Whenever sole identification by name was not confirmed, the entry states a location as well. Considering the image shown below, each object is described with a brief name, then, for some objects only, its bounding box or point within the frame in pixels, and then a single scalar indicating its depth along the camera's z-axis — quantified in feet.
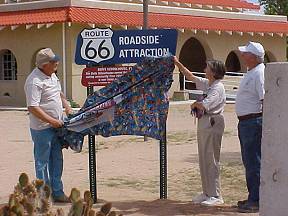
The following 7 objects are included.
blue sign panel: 25.32
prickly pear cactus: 12.77
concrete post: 15.14
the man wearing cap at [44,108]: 24.27
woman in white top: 24.22
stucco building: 83.66
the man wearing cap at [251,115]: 22.89
